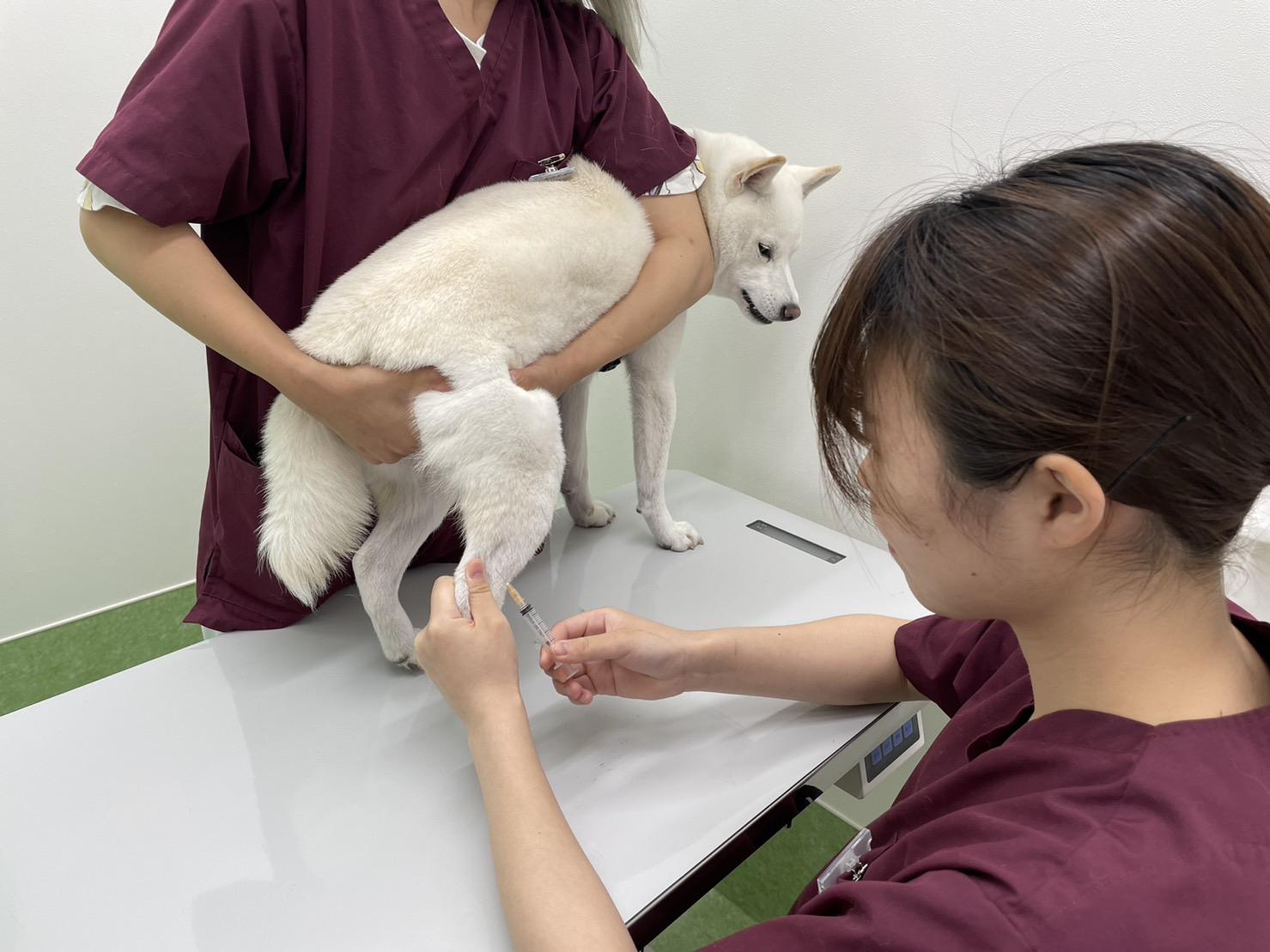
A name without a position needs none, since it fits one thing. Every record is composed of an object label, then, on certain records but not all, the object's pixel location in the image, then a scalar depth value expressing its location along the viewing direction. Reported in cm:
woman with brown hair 30
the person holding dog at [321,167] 58
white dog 65
